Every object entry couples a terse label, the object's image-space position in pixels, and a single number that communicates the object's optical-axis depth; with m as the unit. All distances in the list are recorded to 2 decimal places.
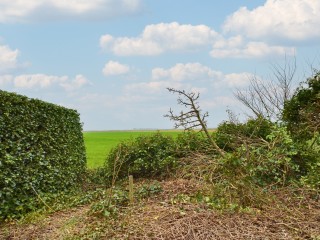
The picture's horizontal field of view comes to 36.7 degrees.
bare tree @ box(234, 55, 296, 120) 21.97
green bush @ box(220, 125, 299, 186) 7.02
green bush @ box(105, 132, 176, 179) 11.20
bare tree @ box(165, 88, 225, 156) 8.51
